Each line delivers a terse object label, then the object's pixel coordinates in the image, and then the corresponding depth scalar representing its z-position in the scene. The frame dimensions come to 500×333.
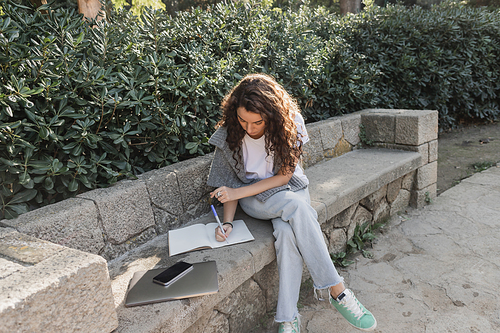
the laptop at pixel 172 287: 1.59
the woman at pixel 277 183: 2.02
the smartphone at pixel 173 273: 1.68
